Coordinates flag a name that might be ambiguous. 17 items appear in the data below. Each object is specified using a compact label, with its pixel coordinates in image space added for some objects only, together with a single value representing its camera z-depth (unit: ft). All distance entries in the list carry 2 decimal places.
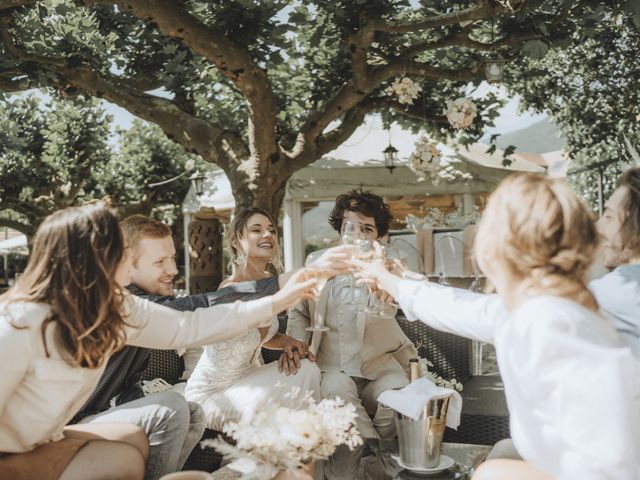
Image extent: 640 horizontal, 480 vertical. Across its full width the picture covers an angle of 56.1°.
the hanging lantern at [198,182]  34.88
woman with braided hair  5.17
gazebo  30.71
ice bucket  7.87
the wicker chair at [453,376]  11.21
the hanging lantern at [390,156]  30.22
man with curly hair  10.94
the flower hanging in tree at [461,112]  21.57
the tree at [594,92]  34.12
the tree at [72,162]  49.32
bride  10.14
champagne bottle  9.09
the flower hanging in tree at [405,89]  21.66
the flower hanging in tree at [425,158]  24.89
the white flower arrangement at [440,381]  12.41
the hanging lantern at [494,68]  19.44
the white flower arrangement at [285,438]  5.80
